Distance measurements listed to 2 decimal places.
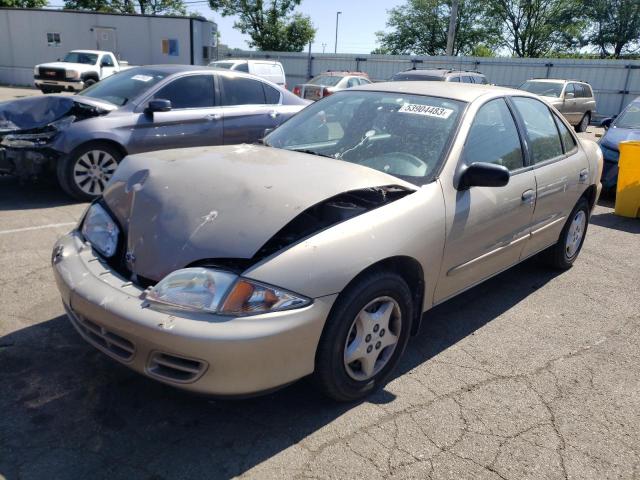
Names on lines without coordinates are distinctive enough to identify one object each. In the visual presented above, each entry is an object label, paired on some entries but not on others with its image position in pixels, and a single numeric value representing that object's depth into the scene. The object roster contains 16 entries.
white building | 26.16
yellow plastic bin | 6.66
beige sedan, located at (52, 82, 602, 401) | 2.19
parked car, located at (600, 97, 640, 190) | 7.81
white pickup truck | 20.23
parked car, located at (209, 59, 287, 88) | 17.53
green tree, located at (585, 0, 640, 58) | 42.06
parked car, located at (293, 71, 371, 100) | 14.98
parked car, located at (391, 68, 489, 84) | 13.36
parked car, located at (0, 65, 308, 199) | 5.82
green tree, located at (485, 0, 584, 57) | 44.56
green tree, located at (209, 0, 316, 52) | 44.25
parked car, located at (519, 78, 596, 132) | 15.81
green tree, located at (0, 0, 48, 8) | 34.03
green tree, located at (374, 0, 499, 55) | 48.53
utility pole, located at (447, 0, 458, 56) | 25.00
